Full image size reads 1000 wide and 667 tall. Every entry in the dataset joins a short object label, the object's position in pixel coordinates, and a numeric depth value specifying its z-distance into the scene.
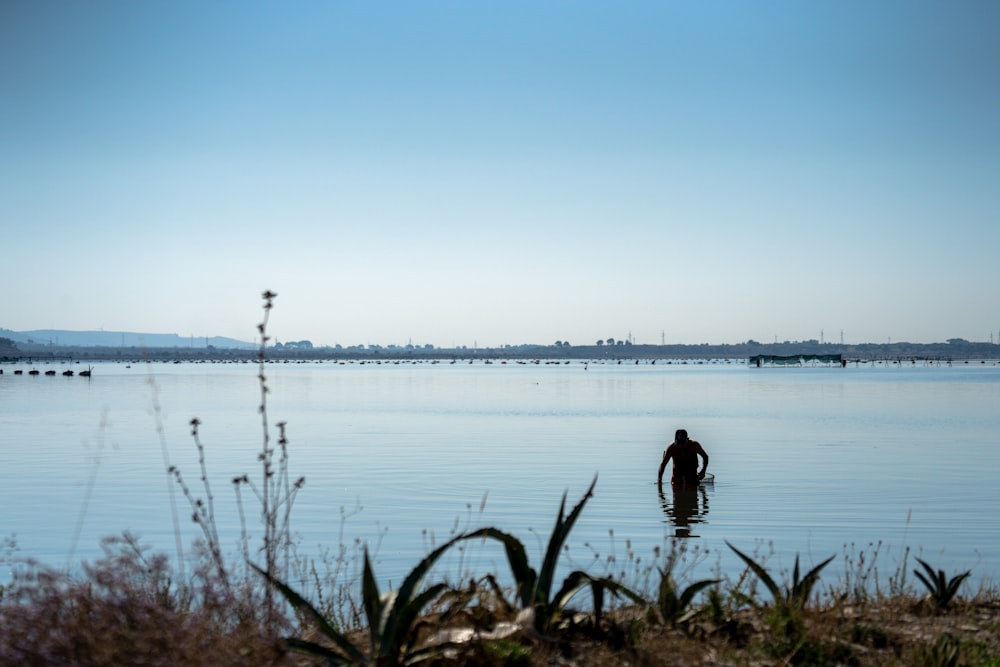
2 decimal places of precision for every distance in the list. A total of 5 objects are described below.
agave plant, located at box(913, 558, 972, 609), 8.06
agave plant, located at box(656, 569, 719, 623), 7.05
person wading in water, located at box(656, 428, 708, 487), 20.42
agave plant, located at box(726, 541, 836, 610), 7.22
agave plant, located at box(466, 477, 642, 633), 6.56
